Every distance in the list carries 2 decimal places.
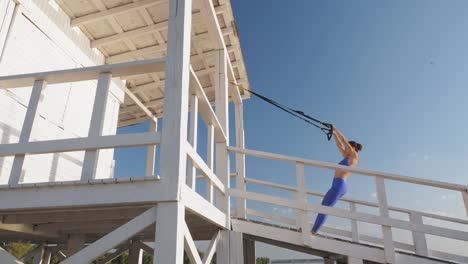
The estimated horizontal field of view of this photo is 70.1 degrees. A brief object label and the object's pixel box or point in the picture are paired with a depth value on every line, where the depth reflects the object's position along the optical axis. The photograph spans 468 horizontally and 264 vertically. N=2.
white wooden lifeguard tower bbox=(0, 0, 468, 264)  2.72
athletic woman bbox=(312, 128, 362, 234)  4.53
